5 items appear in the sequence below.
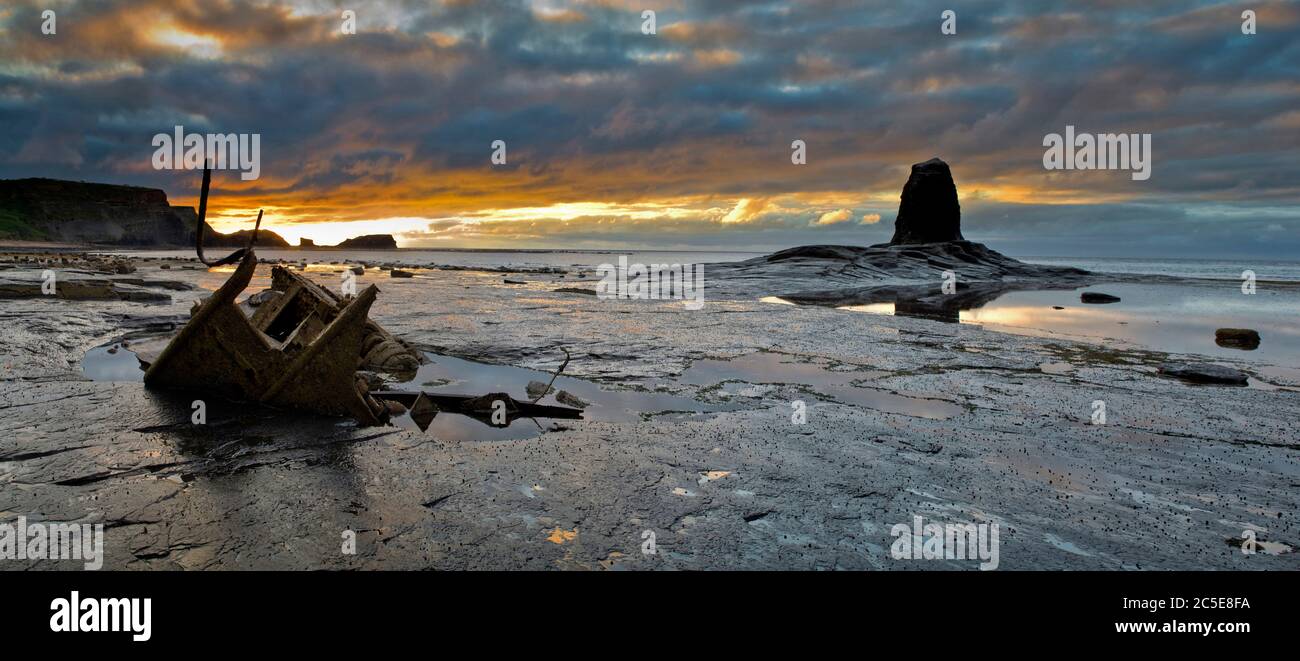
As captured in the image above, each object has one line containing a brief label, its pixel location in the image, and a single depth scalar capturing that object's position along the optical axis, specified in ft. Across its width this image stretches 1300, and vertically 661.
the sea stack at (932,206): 157.89
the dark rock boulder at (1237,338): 39.09
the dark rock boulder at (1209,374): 26.17
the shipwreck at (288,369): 18.60
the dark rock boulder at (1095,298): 72.47
